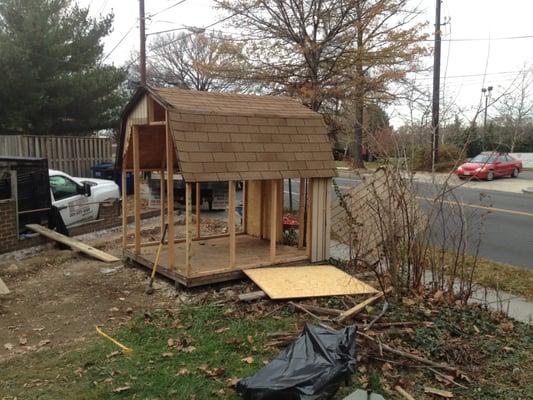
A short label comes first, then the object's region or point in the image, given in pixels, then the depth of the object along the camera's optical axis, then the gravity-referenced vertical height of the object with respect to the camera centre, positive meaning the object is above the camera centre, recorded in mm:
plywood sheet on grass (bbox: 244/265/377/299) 6188 -1818
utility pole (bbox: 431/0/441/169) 6298 +526
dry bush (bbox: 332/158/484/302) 5871 -1117
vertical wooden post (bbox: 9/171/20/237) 9312 -828
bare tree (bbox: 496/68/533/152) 29392 +1900
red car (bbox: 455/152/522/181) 24375 -910
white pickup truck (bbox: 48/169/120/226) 10953 -1167
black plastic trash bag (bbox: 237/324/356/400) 3391 -1649
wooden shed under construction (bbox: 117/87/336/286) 6652 -160
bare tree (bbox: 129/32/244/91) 36219 +6653
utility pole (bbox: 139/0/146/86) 18281 +4137
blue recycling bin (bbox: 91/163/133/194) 17078 -908
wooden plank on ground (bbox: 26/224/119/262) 8711 -1838
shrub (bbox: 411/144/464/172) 6037 -157
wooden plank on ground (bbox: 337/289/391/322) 5206 -1801
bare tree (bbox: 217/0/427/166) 12180 +2728
